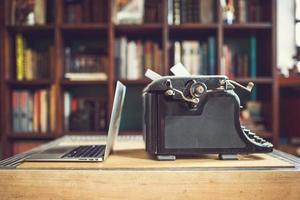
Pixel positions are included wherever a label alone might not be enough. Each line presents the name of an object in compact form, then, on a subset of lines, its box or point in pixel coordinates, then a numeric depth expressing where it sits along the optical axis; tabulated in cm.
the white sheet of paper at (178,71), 117
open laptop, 104
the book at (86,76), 258
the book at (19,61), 262
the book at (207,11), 257
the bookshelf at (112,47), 253
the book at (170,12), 255
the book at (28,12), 261
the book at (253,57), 264
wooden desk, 90
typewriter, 104
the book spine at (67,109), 265
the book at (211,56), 257
